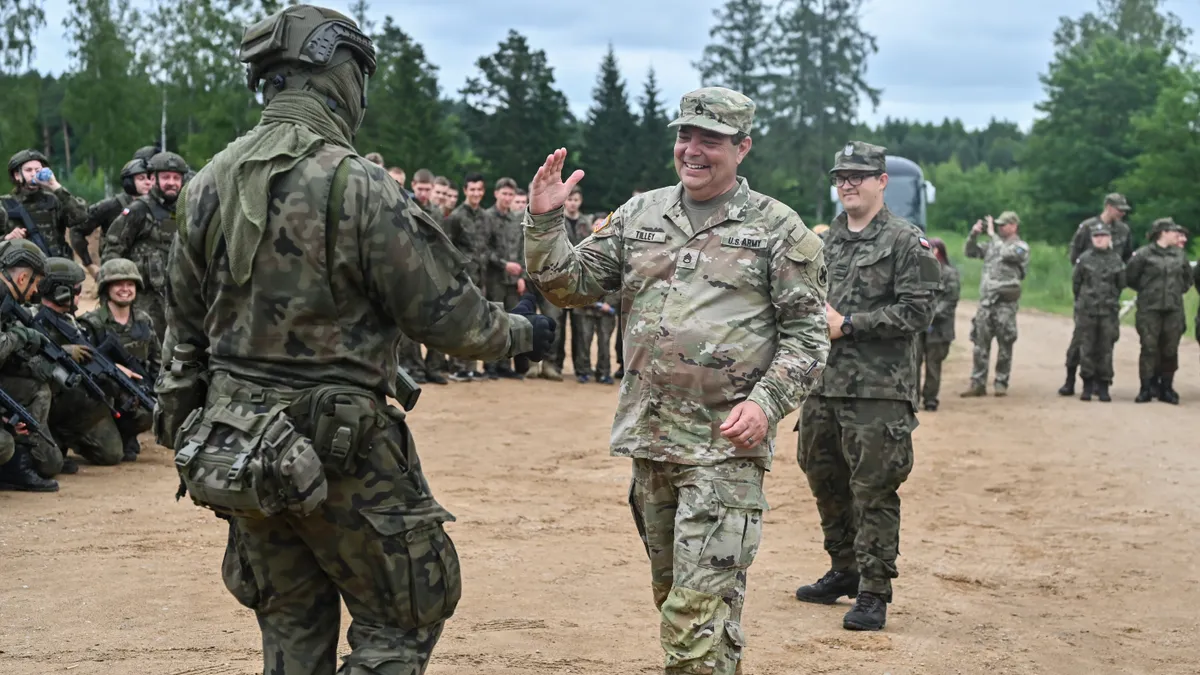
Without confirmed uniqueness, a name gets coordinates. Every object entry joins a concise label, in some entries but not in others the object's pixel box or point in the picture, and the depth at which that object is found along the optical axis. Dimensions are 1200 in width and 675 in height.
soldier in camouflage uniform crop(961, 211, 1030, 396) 17.20
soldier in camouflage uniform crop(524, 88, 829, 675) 5.04
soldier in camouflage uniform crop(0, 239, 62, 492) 9.88
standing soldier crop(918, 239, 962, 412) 16.25
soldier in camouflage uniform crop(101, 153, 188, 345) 11.98
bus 29.05
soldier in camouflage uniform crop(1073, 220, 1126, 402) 17.12
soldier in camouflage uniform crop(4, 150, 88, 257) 12.53
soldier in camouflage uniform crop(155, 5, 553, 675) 4.08
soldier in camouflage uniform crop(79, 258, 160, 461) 11.12
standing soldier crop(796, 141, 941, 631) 6.93
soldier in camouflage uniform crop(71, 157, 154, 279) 12.67
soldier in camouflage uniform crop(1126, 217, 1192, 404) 17.02
